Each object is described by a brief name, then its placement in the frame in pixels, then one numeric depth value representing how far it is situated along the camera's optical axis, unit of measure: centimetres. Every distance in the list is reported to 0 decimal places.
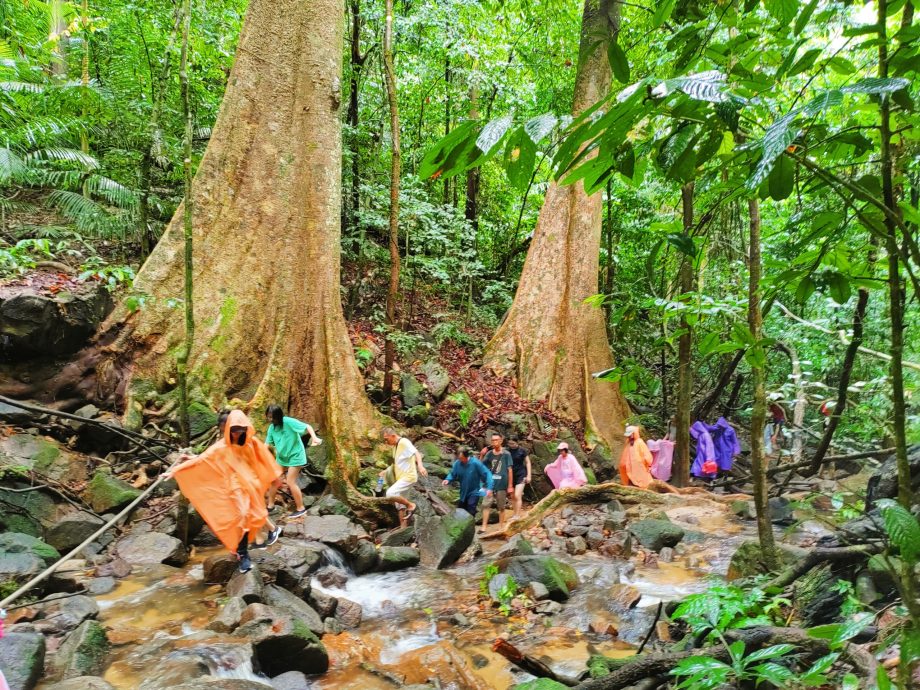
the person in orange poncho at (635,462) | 1031
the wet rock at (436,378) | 1136
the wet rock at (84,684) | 330
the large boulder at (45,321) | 714
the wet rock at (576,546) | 789
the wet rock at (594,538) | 812
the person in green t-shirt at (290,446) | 748
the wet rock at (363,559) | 669
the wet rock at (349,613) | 547
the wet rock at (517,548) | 689
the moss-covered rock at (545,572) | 610
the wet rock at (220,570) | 558
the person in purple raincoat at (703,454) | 1143
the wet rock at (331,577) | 622
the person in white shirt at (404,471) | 816
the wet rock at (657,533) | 802
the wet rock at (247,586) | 500
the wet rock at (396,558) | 683
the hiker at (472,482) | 887
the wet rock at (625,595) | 598
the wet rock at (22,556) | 489
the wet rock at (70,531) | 586
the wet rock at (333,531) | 674
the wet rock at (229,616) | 455
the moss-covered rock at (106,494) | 644
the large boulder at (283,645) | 425
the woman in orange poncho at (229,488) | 549
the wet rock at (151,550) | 594
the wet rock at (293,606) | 501
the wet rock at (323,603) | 536
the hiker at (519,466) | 985
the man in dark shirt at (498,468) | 915
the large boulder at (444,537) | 719
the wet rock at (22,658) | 345
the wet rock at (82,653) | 379
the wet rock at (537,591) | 600
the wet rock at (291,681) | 418
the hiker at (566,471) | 998
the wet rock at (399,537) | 752
